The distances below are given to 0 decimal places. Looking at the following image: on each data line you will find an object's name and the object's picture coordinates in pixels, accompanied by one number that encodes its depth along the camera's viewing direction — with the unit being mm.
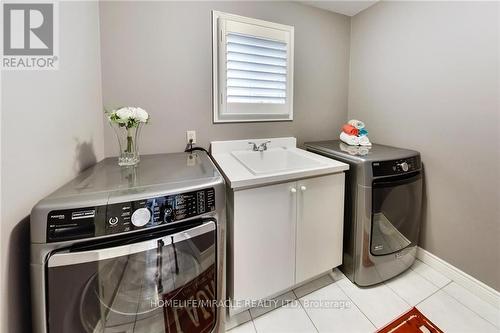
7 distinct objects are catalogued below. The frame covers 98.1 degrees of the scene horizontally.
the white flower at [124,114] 1207
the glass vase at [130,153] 1313
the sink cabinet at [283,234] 1219
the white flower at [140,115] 1249
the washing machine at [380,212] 1454
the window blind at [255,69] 1763
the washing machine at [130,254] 729
